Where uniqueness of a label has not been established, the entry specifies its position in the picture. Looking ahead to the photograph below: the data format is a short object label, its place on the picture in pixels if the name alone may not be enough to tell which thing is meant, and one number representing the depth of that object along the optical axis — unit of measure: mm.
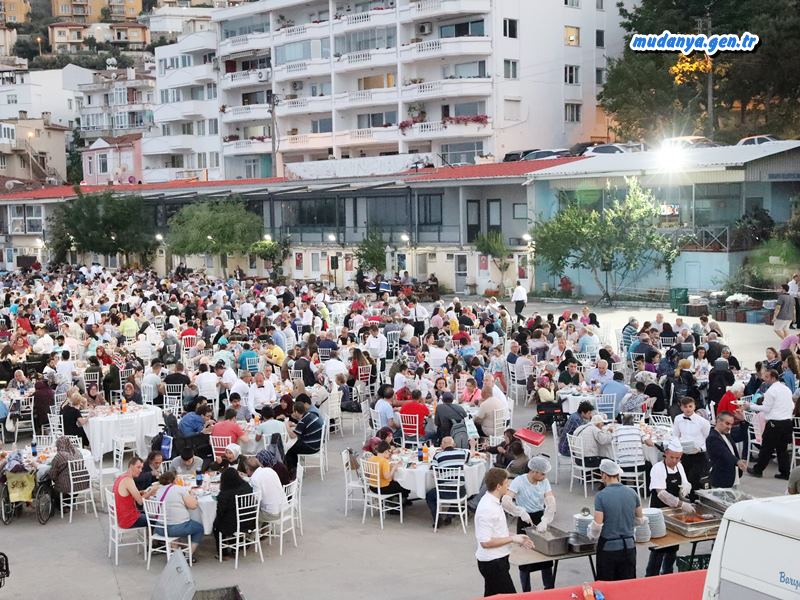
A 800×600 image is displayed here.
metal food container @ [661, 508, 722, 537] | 10852
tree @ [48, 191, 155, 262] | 59406
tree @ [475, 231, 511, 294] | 44625
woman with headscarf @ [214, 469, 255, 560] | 12859
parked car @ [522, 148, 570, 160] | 53062
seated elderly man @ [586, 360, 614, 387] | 18891
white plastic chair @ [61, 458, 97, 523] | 15023
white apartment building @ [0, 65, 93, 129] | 107750
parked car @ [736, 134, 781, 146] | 47750
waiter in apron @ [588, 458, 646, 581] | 10297
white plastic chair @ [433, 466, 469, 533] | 13914
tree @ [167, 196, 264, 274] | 52844
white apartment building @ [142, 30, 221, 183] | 76438
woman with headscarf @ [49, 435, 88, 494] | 14992
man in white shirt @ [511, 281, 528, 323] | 32656
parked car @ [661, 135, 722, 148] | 47156
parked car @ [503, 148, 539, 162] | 57781
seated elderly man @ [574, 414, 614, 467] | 15123
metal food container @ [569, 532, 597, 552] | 10492
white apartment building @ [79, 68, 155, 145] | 99562
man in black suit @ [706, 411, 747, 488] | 12820
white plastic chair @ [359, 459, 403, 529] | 14250
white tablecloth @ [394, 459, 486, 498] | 14211
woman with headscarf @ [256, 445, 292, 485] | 14430
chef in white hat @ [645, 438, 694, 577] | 11195
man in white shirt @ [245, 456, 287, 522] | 13250
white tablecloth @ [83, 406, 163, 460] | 17922
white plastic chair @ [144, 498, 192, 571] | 12695
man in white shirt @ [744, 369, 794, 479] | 15453
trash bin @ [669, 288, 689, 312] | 36000
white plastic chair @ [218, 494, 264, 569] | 12891
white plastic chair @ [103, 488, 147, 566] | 13195
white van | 6879
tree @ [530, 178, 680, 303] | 38156
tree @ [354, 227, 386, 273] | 46781
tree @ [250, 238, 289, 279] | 53406
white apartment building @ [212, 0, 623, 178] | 61031
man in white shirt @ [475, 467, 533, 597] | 10094
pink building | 82938
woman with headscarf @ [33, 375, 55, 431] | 19672
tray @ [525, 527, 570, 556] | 10438
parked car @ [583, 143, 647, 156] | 49219
